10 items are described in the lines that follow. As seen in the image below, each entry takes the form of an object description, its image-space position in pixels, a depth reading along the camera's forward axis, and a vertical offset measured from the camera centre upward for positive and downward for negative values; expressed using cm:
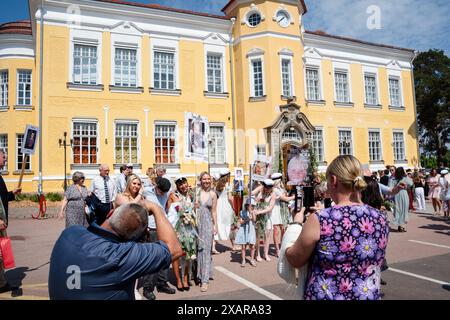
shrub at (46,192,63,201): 1570 -47
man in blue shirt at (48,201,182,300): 179 -44
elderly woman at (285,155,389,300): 189 -42
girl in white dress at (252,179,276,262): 667 -68
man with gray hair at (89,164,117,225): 694 -20
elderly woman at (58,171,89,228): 648 -35
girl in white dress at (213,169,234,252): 796 -78
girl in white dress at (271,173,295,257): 710 -83
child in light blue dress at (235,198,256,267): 637 -103
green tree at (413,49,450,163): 3173 +786
